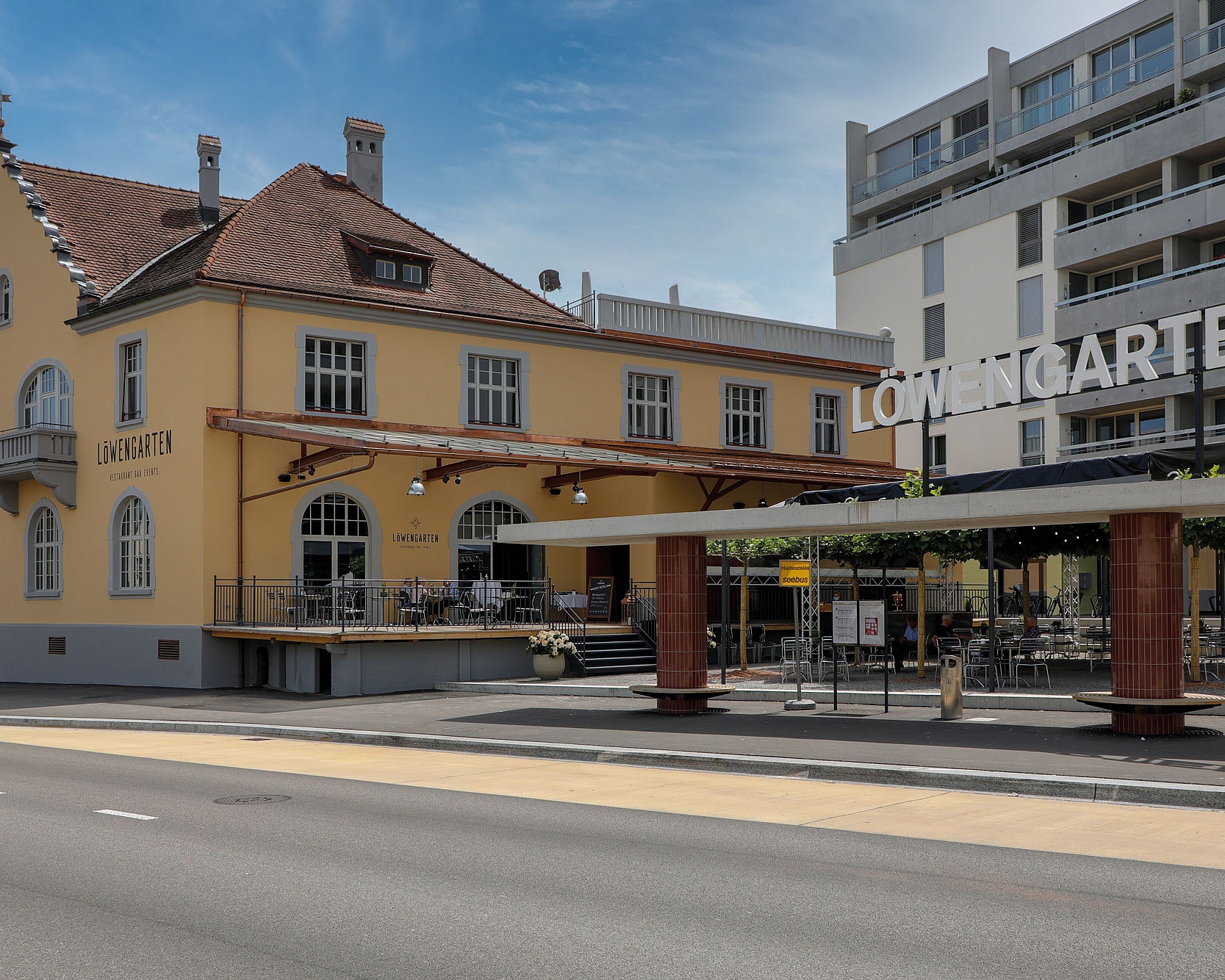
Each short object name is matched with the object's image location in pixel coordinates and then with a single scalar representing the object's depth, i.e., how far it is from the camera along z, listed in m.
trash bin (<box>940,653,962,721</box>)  17.06
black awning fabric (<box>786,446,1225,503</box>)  19.95
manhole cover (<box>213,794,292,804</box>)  11.70
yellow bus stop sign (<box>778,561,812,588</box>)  19.80
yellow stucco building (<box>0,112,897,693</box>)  26.67
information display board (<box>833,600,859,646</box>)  19.03
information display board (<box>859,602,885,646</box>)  18.72
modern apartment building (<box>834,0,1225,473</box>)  44.19
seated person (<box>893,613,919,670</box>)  25.48
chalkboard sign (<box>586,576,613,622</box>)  29.03
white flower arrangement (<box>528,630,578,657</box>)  25.80
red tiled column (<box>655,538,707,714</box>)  19.11
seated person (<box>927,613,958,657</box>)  23.65
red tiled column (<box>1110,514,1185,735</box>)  14.74
